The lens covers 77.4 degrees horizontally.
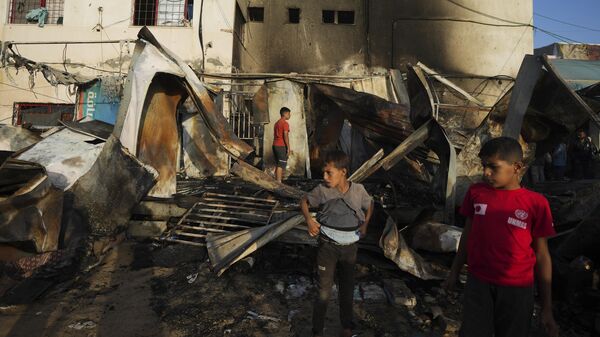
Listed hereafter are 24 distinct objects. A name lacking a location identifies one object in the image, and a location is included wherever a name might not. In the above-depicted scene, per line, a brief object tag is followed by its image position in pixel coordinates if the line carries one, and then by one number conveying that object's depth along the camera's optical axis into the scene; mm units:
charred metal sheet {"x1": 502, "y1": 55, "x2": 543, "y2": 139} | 4941
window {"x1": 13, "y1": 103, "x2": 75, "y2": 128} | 13060
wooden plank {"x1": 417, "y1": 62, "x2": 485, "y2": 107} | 9297
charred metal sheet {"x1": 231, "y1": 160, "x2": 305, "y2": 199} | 6098
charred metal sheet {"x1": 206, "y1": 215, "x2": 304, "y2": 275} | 4203
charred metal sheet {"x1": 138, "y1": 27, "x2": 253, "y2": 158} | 5812
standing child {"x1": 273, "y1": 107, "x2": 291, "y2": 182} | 7859
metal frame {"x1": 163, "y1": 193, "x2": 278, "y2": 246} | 5133
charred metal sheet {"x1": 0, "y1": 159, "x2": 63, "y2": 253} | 3869
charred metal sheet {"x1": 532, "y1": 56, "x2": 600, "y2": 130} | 4266
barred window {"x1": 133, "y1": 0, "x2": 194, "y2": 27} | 13828
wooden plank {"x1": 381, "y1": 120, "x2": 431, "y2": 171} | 5449
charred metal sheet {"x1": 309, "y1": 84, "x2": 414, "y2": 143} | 6977
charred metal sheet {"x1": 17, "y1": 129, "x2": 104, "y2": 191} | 4777
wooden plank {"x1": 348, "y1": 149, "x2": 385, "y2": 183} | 5527
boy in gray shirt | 2844
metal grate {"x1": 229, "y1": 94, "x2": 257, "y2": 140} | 11422
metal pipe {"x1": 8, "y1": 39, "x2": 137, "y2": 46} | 13352
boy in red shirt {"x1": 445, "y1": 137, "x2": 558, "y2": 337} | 1983
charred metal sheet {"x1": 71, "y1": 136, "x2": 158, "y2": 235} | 4789
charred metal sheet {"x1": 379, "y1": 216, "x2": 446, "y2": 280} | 4051
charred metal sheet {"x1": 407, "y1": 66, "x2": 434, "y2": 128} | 5612
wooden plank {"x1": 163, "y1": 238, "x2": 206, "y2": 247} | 4848
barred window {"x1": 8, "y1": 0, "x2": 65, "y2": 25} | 14070
